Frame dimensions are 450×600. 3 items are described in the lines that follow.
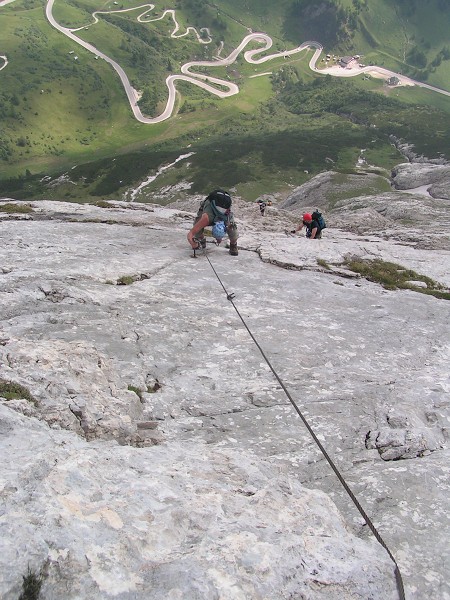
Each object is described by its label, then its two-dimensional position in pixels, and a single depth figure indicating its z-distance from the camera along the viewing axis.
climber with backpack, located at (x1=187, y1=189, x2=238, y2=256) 20.44
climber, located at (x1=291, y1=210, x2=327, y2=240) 28.59
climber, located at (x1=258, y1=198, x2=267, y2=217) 43.40
